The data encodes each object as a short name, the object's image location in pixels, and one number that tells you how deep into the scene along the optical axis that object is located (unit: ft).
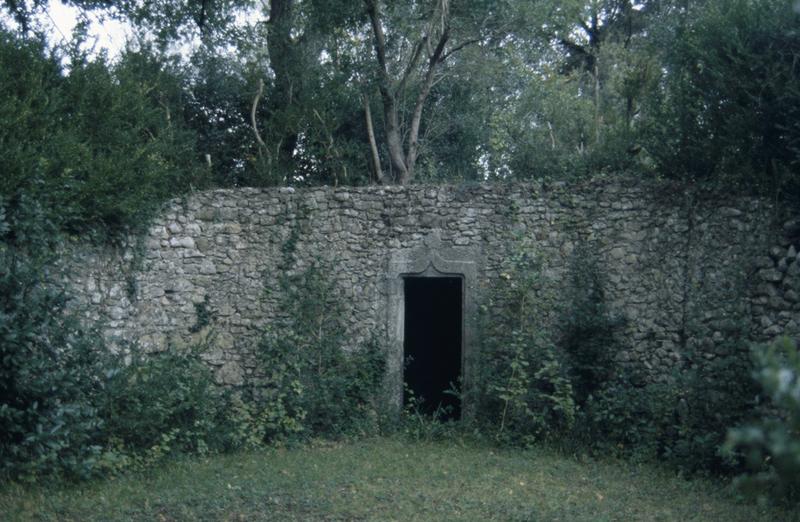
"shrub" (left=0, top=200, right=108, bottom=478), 21.47
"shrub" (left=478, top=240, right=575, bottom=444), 29.19
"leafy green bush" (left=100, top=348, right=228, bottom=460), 25.57
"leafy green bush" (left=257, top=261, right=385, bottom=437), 30.78
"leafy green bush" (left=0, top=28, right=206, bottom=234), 24.99
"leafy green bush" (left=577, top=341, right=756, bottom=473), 25.21
